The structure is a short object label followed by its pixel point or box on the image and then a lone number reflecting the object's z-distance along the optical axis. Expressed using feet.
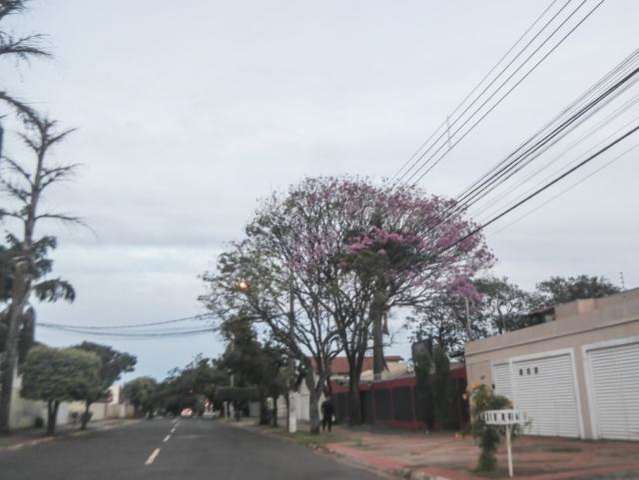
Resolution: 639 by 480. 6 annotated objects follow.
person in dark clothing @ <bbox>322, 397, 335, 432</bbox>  97.65
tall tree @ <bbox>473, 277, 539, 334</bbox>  149.18
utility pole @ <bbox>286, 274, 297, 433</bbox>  92.39
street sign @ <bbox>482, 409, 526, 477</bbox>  37.91
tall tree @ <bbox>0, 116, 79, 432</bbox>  99.95
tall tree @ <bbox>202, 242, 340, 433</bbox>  89.10
